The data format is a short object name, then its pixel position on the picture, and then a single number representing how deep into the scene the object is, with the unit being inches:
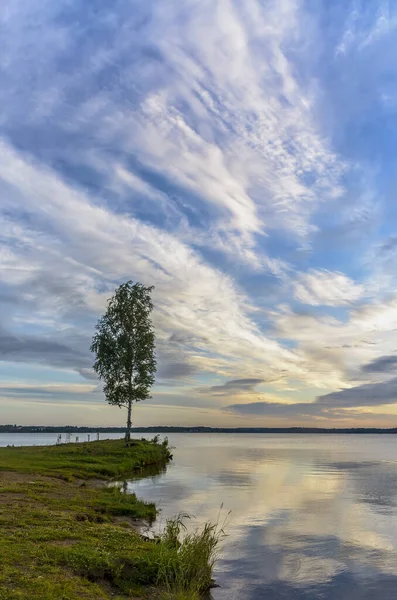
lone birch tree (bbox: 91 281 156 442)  2711.6
